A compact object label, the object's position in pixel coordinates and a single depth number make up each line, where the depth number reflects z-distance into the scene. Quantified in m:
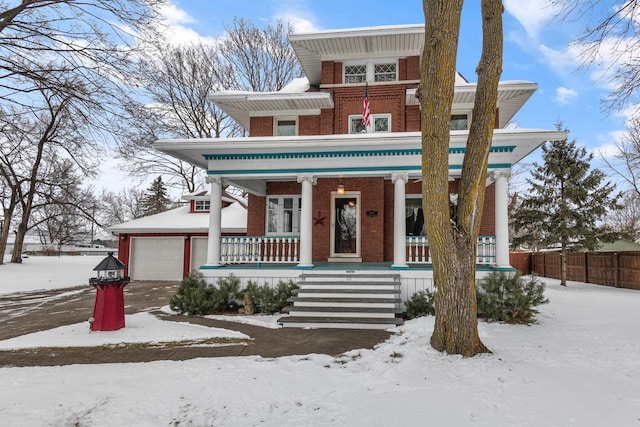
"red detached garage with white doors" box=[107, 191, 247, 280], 17.05
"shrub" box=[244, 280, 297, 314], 8.44
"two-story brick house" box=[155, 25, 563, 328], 8.97
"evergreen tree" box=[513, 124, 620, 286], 15.09
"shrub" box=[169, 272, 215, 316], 8.44
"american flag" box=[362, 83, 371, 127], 10.09
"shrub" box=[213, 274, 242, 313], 8.66
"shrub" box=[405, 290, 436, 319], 7.80
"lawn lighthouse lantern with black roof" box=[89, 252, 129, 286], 6.58
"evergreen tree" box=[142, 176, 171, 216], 39.76
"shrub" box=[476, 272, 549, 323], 7.41
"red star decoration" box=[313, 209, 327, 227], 11.88
